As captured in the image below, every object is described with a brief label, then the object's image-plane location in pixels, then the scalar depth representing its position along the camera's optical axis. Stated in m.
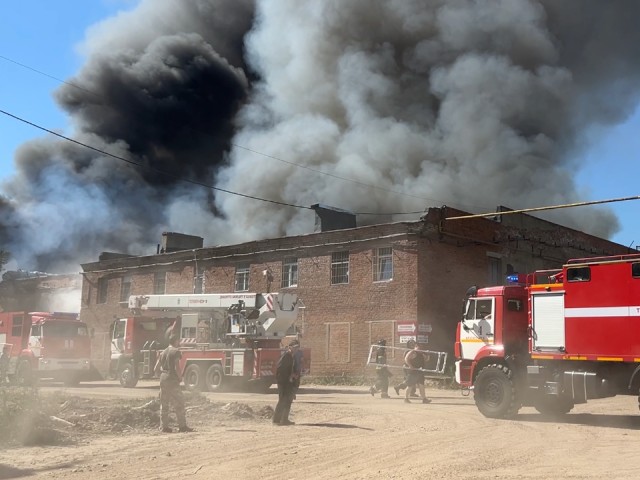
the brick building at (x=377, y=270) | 24.80
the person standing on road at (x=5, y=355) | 24.14
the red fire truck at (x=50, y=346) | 24.25
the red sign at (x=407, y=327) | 24.02
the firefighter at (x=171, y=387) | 10.39
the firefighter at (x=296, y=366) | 11.40
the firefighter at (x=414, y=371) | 16.34
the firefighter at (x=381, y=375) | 18.39
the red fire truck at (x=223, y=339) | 19.67
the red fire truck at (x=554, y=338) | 10.95
